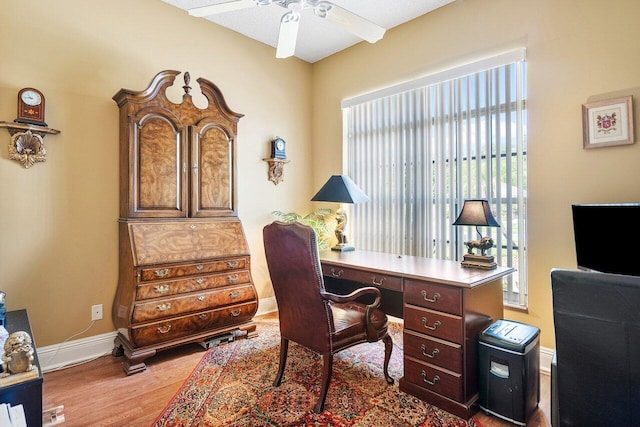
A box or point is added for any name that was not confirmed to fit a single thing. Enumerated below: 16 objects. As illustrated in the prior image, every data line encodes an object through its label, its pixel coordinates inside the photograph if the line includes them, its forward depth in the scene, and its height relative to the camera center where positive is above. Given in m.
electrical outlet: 2.73 -0.79
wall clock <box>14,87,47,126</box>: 2.37 +0.78
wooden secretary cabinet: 2.53 -0.13
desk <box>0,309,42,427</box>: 1.22 -0.67
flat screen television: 1.87 -0.16
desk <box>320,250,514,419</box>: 1.91 -0.67
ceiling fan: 2.05 +1.27
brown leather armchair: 1.93 -0.59
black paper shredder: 1.81 -0.90
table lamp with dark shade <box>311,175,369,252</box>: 3.01 +0.18
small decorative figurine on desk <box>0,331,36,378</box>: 1.27 -0.54
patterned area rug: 1.89 -1.16
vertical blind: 2.71 +0.50
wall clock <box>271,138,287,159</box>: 3.89 +0.76
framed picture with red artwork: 2.16 +0.58
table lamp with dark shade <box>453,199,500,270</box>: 2.29 -0.08
